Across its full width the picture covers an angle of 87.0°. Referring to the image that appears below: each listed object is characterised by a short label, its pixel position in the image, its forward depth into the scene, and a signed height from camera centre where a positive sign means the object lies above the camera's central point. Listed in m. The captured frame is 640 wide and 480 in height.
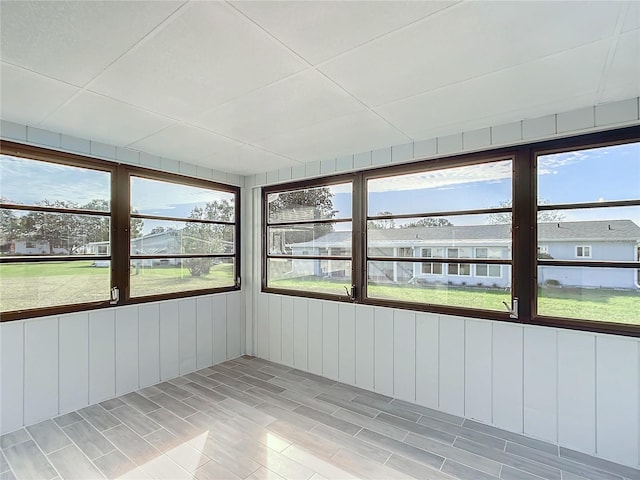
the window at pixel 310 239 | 3.88 +0.03
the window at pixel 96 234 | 2.81 +0.08
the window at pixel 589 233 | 2.38 +0.06
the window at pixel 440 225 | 2.92 +0.15
